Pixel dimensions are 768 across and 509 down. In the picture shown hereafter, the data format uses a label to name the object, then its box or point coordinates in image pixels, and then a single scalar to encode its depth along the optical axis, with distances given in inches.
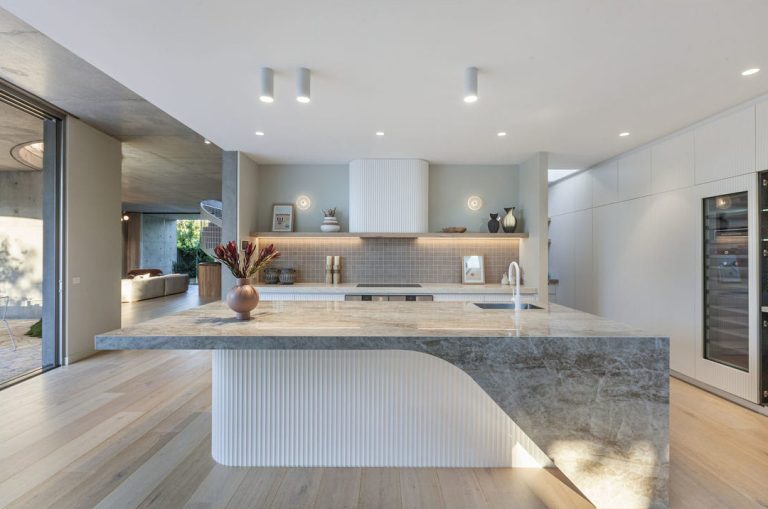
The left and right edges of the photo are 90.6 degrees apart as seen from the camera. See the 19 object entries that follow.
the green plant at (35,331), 205.9
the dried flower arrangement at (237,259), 82.3
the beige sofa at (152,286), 359.3
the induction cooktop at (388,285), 178.3
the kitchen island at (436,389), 67.4
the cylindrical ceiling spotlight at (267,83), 95.2
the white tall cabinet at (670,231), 119.0
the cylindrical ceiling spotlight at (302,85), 95.3
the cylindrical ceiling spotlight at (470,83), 94.5
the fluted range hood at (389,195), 181.6
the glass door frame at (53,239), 157.3
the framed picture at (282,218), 190.2
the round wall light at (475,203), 194.4
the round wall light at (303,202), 194.2
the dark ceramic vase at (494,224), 186.9
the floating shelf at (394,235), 180.9
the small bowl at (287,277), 180.5
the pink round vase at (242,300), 80.4
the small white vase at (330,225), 184.1
